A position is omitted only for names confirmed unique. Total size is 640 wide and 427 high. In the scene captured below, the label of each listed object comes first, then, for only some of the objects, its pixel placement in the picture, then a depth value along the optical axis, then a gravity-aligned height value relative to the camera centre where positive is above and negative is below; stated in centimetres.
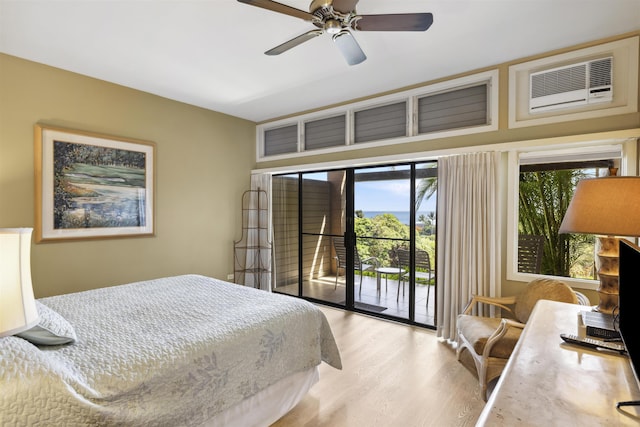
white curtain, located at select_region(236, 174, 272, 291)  473 -40
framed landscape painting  304 +26
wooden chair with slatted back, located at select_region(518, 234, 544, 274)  292 -39
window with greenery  275 +0
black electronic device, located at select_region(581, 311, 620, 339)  138 -52
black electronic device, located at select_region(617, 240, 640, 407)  96 -31
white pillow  144 -59
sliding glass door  363 -37
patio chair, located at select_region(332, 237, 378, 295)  407 -66
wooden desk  83 -56
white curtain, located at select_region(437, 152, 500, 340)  295 -20
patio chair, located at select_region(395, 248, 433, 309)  358 -63
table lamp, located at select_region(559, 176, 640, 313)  140 -2
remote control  123 -54
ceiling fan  176 +116
